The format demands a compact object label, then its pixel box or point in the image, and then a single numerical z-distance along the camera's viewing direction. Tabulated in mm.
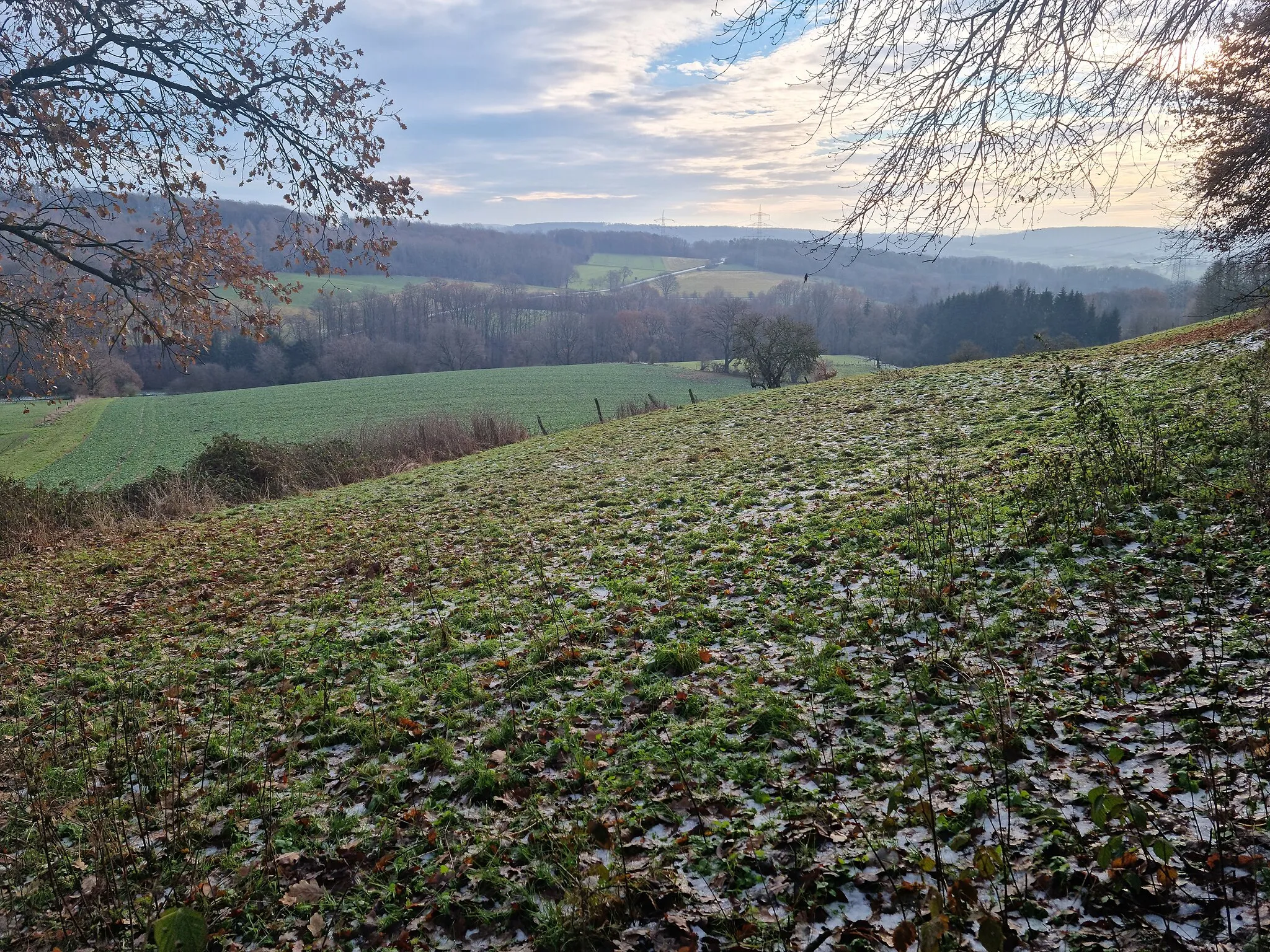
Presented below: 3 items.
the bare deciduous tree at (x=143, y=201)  8664
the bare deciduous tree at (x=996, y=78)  5230
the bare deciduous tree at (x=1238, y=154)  10633
